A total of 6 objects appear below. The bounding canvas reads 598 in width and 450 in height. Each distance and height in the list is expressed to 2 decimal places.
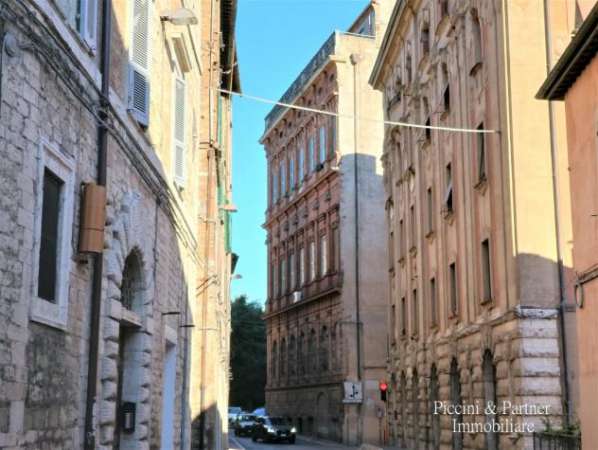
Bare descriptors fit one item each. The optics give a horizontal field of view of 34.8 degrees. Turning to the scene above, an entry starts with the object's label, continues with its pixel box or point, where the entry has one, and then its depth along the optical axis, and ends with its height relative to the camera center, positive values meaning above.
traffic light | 32.41 +0.30
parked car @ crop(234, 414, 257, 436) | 53.77 -1.50
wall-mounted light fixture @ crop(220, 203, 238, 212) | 29.00 +5.80
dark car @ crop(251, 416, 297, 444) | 47.09 -1.57
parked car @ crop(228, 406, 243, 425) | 63.96 -0.98
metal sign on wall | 45.06 +0.29
